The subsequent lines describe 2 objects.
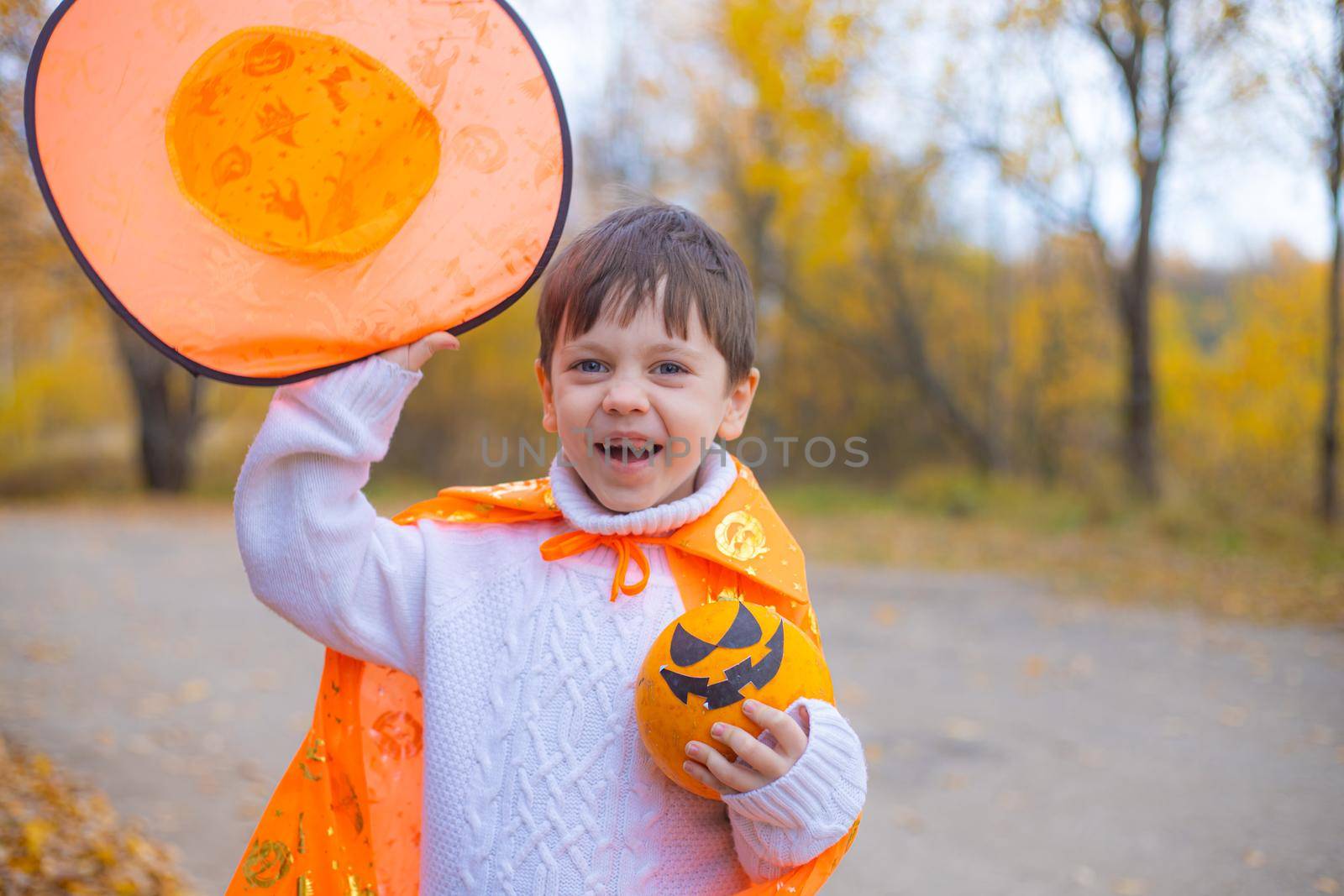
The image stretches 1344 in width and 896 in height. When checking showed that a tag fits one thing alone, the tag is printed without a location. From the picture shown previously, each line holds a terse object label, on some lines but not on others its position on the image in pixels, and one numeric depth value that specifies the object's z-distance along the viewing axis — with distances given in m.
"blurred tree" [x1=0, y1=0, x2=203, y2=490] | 4.71
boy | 1.74
